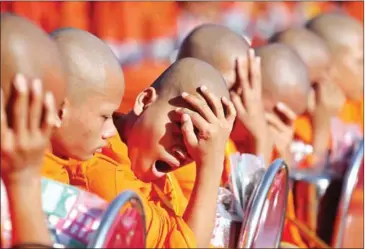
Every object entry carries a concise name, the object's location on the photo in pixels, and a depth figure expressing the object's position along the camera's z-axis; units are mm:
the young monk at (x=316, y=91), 8740
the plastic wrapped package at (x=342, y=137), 8710
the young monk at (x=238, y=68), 6613
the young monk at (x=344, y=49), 9893
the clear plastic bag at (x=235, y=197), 5235
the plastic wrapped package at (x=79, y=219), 3747
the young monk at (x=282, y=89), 7182
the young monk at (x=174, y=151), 4732
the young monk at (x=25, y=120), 3575
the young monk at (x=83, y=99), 4654
